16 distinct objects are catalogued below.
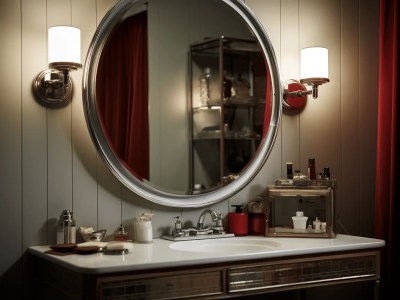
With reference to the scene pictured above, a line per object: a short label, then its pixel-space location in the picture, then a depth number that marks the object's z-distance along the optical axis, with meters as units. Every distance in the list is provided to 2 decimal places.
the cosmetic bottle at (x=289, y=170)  2.97
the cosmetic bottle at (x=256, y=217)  2.95
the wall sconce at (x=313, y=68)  3.00
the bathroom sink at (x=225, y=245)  2.69
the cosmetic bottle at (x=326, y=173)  2.93
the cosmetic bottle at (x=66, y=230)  2.52
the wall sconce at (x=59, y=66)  2.47
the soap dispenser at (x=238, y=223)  2.92
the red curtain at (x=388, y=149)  3.14
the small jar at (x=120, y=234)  2.63
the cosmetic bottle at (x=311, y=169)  2.94
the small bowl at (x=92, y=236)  2.55
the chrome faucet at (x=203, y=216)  2.86
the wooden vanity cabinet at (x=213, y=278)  2.13
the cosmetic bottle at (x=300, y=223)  2.88
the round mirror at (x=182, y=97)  2.66
